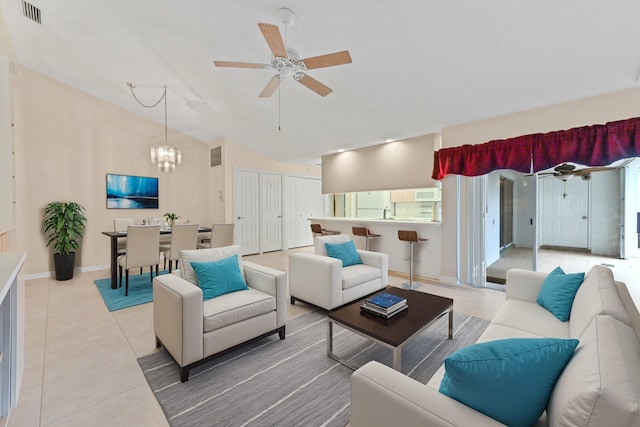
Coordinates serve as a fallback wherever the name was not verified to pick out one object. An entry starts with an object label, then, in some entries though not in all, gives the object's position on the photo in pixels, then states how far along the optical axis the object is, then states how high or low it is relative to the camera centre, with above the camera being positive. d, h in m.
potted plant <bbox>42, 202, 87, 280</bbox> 4.68 -0.36
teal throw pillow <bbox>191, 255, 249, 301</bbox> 2.46 -0.61
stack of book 2.24 -0.80
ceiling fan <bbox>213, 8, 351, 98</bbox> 2.17 +1.34
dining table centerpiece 4.99 -0.13
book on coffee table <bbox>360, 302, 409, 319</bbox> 2.22 -0.84
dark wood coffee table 1.92 -0.88
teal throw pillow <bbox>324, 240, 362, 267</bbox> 3.71 -0.58
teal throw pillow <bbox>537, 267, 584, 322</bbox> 2.04 -0.65
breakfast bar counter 4.75 -0.64
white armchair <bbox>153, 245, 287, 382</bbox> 2.02 -0.82
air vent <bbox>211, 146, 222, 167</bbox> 6.73 +1.36
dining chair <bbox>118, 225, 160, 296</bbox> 4.00 -0.55
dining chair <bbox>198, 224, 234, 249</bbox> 5.03 -0.46
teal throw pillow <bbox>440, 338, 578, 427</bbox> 0.95 -0.59
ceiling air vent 3.35 +2.49
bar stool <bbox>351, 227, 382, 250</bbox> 5.29 -0.44
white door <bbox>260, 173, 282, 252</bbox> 7.36 -0.04
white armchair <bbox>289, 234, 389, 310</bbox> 3.15 -0.82
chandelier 5.09 +1.03
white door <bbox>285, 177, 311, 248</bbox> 7.96 -0.11
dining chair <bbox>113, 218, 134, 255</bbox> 5.29 -0.23
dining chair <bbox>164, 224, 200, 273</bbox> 4.55 -0.46
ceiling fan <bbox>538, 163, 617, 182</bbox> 3.78 +0.56
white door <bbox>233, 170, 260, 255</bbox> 6.82 +0.01
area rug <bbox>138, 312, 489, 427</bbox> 1.73 -1.26
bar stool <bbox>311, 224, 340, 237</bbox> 6.09 -0.47
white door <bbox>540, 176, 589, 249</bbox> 5.40 -0.08
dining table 4.20 -0.70
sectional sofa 0.75 -0.57
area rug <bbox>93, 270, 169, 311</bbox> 3.61 -1.19
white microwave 5.76 +0.31
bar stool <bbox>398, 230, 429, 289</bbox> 4.33 -0.47
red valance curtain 3.07 +0.76
